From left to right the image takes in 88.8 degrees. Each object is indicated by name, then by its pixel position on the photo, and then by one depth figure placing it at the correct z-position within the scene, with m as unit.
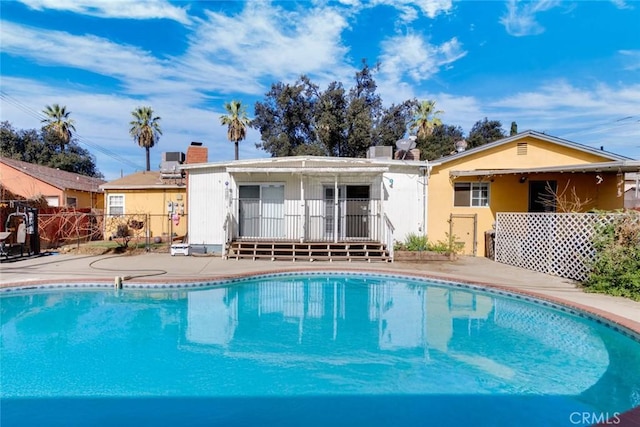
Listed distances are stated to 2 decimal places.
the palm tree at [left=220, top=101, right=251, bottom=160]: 29.47
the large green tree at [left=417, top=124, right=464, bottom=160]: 31.80
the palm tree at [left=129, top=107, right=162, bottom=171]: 30.58
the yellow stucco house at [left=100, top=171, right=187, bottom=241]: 16.69
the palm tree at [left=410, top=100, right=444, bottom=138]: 31.25
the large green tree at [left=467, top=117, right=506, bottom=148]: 38.22
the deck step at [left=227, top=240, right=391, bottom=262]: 11.65
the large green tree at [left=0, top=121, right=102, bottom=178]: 30.89
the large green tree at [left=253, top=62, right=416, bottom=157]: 25.81
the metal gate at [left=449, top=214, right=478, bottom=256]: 13.08
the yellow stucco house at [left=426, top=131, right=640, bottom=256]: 12.58
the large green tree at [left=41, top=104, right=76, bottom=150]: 30.48
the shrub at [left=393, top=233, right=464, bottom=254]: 12.09
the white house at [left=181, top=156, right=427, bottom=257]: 12.74
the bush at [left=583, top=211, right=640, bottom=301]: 7.19
